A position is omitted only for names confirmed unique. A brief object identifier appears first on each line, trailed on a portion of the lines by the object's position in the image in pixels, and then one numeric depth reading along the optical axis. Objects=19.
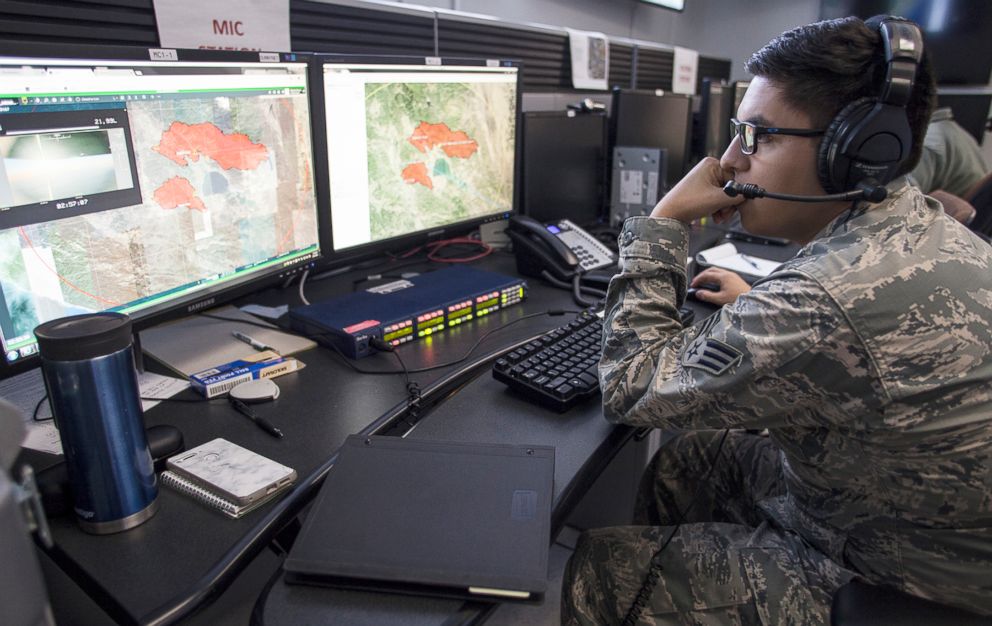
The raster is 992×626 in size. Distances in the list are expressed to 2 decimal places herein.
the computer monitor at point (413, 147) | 1.13
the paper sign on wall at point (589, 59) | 2.04
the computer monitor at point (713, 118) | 2.28
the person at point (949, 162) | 2.32
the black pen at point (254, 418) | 0.76
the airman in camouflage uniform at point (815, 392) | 0.69
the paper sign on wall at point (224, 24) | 1.04
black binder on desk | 0.53
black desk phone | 1.34
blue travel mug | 0.53
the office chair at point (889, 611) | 0.63
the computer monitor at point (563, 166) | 1.62
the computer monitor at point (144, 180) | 0.70
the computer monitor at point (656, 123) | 1.96
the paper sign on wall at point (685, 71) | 2.79
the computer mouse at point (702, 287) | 1.26
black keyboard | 0.85
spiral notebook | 0.62
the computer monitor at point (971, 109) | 2.96
